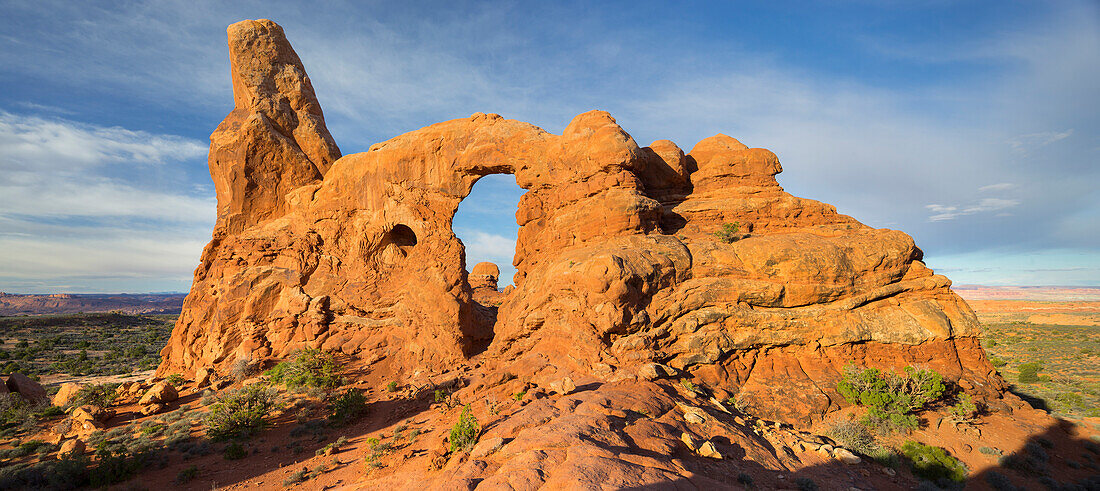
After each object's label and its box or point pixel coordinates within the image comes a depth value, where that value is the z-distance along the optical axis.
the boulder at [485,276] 38.50
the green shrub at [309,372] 17.83
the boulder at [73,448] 12.66
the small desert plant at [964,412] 13.59
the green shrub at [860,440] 11.53
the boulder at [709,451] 9.44
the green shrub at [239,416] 14.35
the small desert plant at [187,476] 11.68
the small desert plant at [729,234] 16.78
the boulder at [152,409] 16.69
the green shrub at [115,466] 11.42
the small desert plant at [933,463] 11.35
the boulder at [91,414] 15.37
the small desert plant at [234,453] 12.93
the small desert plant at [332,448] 12.57
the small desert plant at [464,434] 10.07
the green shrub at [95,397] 16.39
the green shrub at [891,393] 13.31
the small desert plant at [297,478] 10.94
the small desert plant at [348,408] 15.12
